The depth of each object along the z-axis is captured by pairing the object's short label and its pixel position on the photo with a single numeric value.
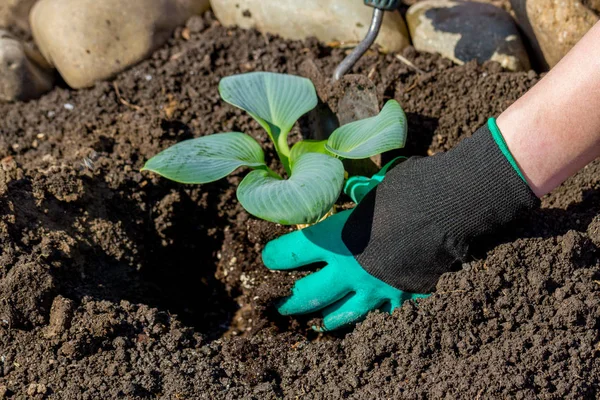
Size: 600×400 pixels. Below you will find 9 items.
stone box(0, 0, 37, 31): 2.38
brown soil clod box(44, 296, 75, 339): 1.37
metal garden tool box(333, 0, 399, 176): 1.74
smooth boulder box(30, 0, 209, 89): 2.14
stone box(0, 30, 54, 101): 2.15
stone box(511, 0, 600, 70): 1.90
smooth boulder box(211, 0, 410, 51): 2.14
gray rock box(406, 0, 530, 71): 2.05
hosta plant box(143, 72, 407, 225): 1.34
